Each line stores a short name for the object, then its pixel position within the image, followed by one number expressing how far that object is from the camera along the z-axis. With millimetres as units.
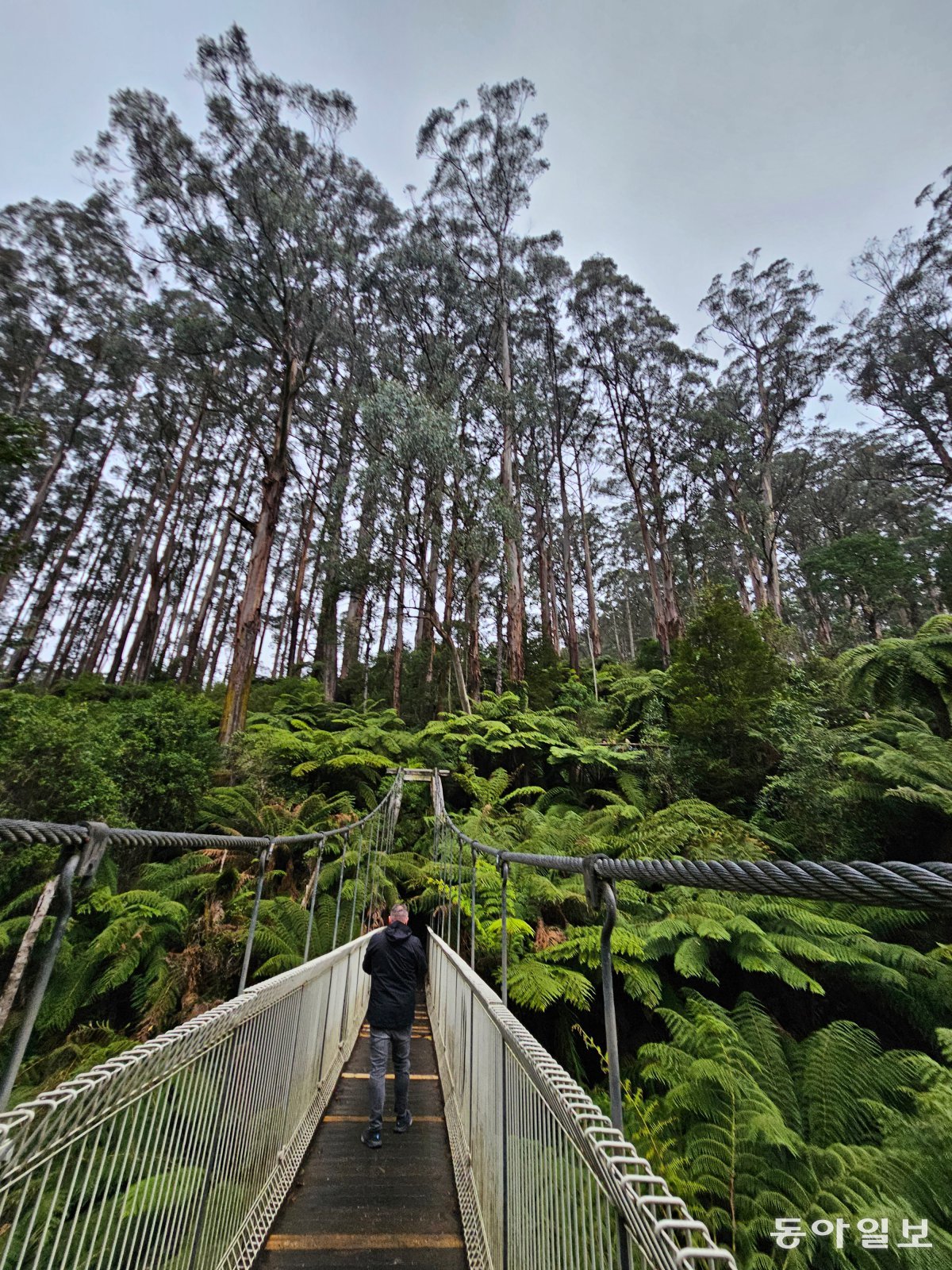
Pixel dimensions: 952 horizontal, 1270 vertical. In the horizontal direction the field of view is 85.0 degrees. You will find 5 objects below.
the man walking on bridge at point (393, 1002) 3125
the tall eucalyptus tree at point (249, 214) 12523
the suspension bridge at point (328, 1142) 846
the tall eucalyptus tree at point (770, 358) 20703
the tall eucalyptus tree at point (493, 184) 17453
